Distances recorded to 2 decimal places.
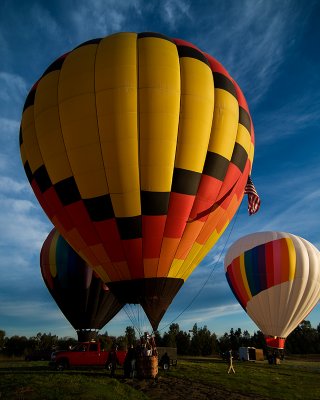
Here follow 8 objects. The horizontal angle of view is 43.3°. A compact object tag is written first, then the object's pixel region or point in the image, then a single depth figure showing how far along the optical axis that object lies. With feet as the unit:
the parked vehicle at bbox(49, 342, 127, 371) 60.39
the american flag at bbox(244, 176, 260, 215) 68.54
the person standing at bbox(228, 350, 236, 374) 61.50
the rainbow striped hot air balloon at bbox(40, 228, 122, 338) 88.07
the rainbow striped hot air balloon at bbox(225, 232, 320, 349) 99.76
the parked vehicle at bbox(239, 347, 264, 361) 113.20
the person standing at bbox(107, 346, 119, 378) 49.66
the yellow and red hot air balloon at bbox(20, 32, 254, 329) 49.19
